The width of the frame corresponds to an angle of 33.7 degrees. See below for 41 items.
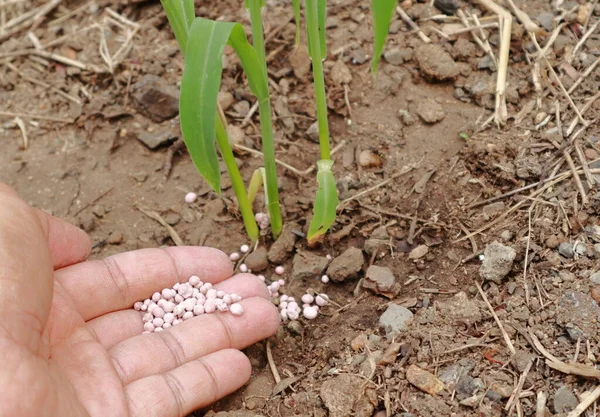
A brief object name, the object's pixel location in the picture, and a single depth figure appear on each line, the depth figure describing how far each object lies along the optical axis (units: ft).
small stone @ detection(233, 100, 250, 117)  1.55
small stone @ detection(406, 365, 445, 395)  1.17
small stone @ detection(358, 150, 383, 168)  1.46
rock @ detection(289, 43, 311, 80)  1.57
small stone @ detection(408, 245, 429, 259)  1.34
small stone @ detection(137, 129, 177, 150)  1.54
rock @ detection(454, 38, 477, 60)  1.53
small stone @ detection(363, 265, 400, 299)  1.30
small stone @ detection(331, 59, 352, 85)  1.54
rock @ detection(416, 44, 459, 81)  1.51
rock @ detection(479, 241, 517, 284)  1.25
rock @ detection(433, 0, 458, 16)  1.58
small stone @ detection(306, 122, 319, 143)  1.51
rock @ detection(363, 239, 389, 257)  1.36
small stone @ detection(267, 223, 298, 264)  1.40
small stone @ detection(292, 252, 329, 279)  1.37
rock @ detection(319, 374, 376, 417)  1.18
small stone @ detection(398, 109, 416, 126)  1.48
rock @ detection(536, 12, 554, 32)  1.53
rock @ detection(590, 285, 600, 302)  1.19
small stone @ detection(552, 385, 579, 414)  1.12
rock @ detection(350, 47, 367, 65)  1.57
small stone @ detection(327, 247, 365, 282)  1.34
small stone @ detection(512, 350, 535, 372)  1.16
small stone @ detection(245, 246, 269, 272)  1.39
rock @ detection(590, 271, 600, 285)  1.20
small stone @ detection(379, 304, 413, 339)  1.25
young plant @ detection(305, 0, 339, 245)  1.23
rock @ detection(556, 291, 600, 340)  1.16
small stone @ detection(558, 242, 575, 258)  1.24
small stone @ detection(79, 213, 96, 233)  1.47
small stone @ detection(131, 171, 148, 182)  1.52
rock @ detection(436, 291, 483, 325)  1.23
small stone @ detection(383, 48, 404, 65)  1.55
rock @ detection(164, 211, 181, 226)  1.47
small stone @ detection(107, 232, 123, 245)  1.45
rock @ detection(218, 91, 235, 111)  1.55
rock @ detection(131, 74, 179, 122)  1.56
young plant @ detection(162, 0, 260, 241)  1.08
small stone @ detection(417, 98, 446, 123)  1.47
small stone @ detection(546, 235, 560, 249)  1.26
